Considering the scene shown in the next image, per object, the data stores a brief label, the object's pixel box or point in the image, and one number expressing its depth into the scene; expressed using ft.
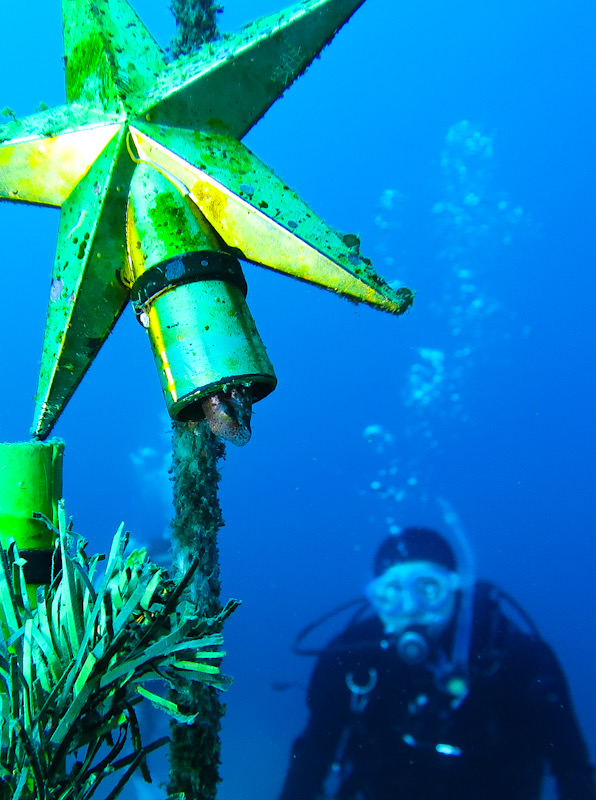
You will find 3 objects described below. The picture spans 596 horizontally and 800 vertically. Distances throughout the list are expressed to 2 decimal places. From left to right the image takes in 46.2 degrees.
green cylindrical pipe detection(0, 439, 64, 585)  1.17
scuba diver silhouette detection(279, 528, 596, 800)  3.74
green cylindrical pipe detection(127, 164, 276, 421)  1.13
